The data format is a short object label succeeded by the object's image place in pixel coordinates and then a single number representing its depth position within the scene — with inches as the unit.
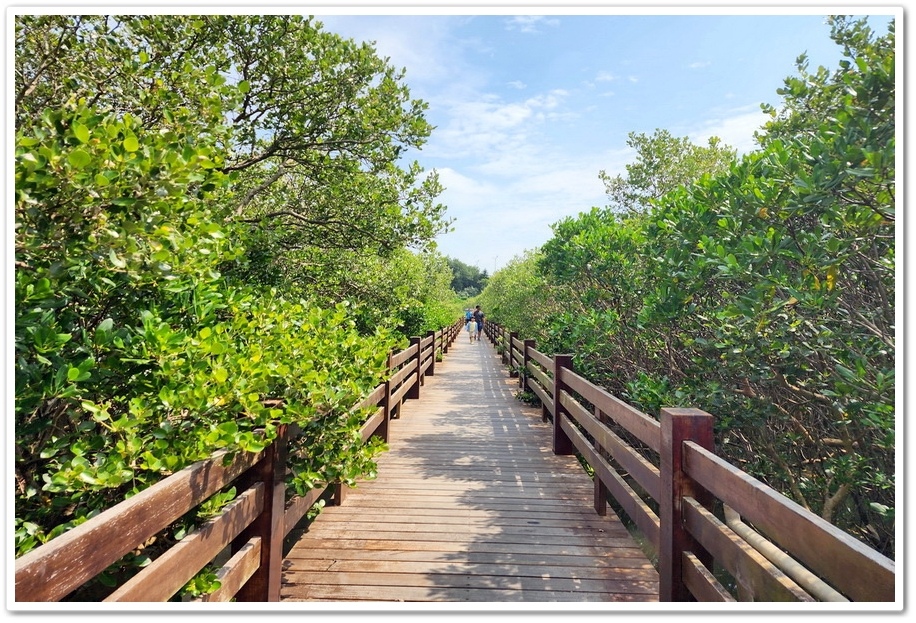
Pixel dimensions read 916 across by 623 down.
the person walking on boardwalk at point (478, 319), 937.1
